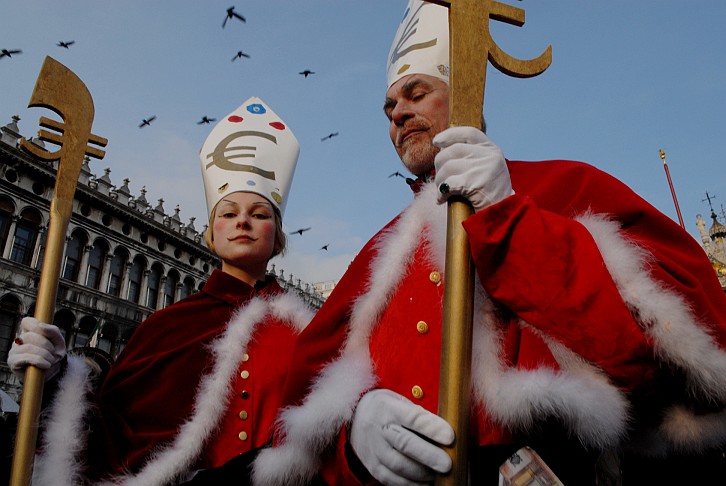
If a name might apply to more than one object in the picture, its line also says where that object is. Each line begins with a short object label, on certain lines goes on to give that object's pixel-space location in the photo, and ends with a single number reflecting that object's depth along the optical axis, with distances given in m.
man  1.43
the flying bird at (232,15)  11.91
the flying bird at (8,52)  15.32
